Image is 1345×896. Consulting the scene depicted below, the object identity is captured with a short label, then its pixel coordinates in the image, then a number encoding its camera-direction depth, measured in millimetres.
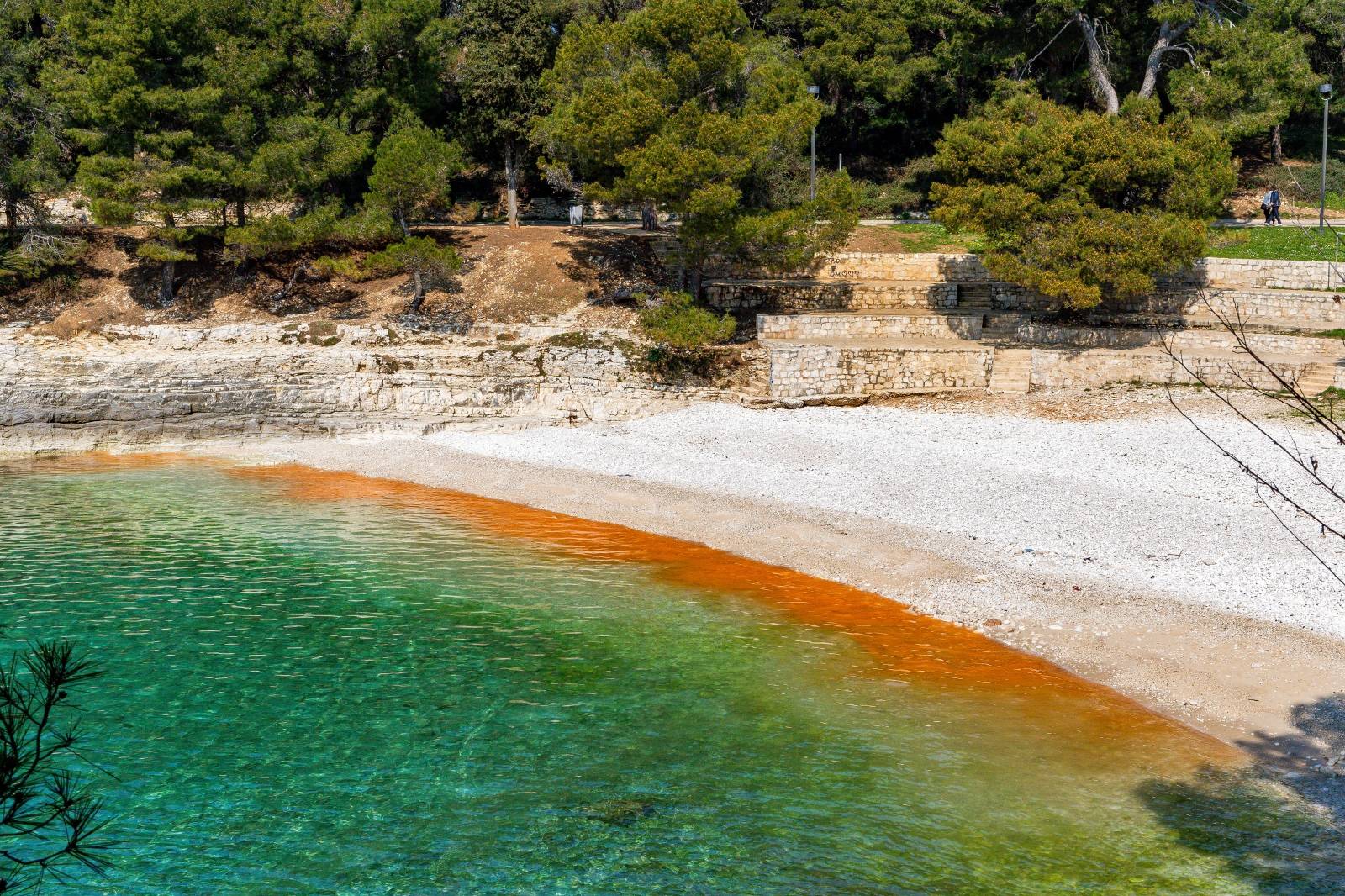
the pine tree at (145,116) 35031
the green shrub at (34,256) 36250
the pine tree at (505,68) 42969
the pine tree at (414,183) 35938
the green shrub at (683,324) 31656
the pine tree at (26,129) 35969
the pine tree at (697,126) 32188
